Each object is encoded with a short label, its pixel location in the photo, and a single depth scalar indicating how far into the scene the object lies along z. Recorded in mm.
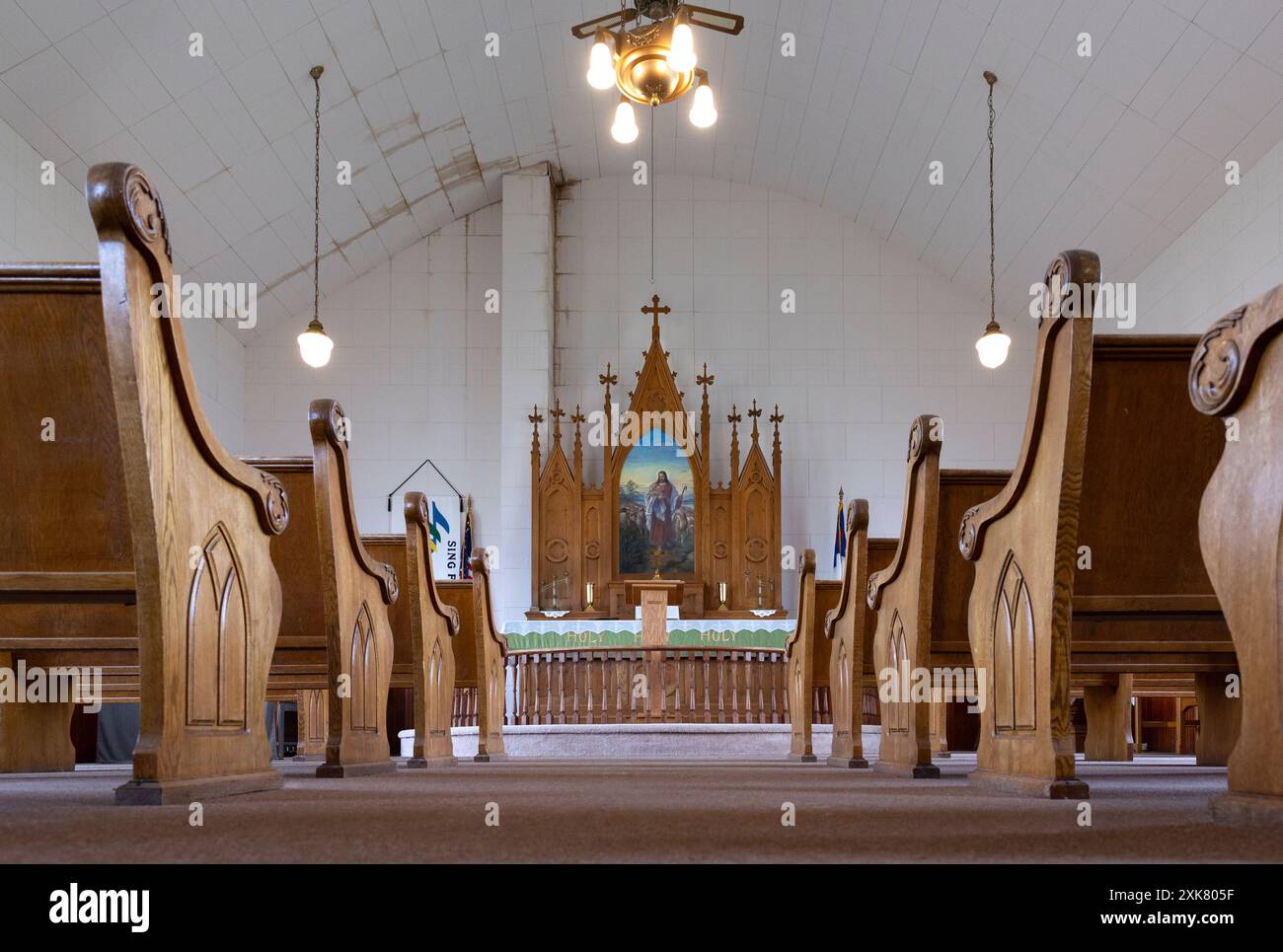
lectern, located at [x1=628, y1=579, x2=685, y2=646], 9773
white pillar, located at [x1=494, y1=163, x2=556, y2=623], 13094
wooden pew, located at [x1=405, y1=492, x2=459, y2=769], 4367
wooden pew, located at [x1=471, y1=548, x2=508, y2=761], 5809
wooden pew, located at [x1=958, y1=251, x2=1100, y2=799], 2285
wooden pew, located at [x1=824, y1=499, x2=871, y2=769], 4324
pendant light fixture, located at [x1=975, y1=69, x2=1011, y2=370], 10312
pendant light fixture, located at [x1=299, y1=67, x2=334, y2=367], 10070
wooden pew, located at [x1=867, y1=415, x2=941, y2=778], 3412
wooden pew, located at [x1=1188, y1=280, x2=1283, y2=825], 1668
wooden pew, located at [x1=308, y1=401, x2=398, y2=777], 3338
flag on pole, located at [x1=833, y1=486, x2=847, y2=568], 12484
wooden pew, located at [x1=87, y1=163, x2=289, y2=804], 2041
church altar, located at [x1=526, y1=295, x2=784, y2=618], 12758
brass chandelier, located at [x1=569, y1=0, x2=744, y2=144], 6566
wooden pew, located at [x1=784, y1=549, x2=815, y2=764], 5582
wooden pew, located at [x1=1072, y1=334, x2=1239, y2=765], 2764
